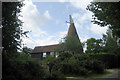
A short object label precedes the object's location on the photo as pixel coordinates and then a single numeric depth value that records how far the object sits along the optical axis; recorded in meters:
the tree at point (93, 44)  34.86
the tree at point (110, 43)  23.34
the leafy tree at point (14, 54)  3.97
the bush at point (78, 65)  8.47
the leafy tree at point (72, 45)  17.25
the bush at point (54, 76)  5.12
